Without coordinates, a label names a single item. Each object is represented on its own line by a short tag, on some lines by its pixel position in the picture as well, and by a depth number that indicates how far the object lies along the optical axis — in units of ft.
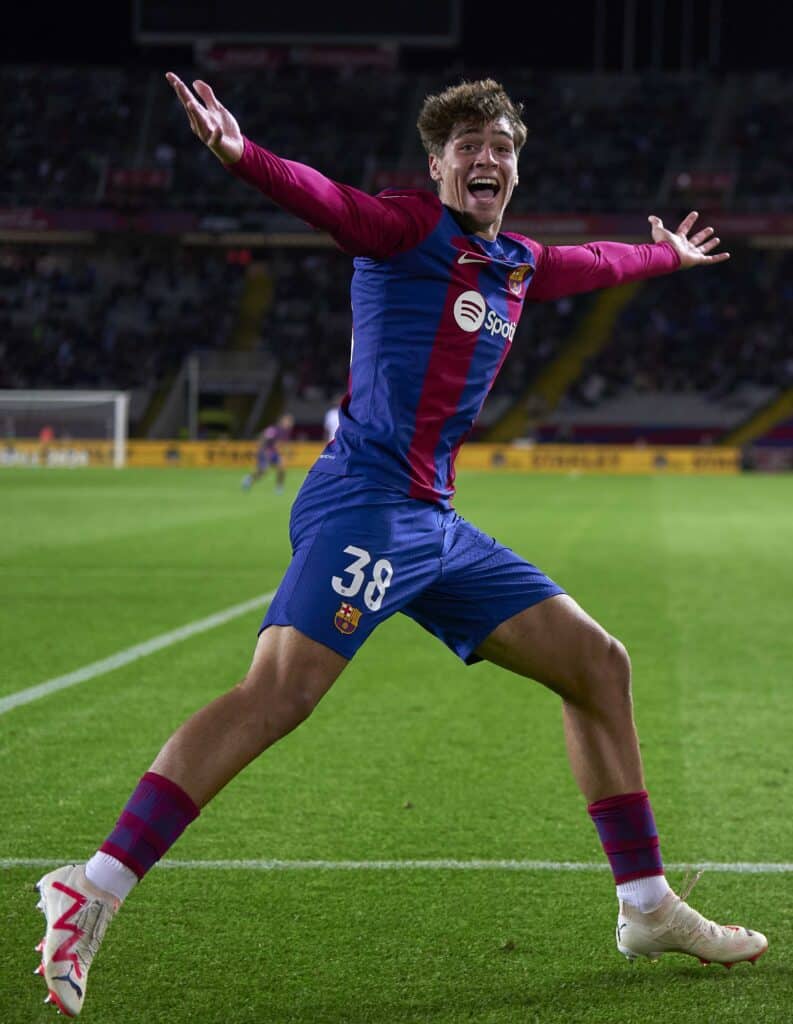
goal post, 128.77
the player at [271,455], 91.97
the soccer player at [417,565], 10.67
